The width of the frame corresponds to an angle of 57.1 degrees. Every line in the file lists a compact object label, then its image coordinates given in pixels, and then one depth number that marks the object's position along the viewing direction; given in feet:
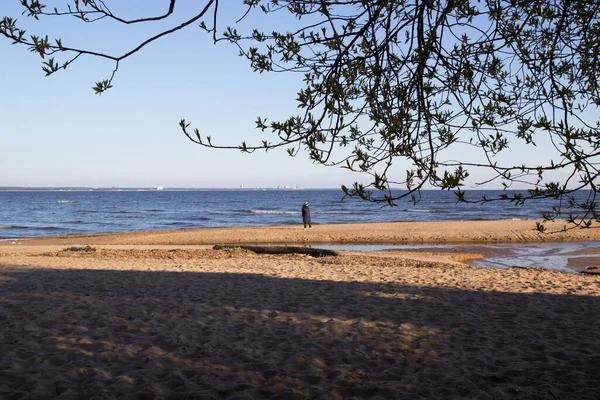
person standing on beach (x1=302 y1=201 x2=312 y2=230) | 107.24
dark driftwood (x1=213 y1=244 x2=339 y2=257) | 60.29
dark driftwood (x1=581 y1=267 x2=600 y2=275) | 47.85
